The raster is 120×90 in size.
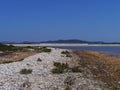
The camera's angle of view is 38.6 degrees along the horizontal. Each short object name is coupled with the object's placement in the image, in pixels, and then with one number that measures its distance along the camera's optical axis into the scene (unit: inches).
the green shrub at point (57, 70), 356.6
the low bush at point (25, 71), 343.2
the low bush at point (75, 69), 381.2
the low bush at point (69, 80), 307.3
